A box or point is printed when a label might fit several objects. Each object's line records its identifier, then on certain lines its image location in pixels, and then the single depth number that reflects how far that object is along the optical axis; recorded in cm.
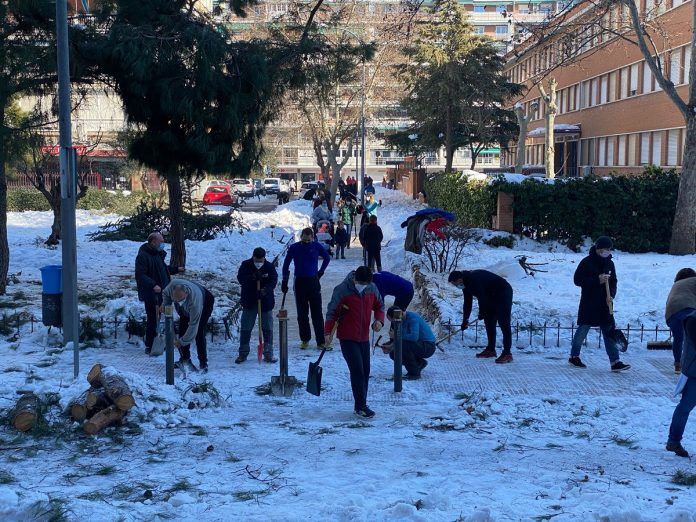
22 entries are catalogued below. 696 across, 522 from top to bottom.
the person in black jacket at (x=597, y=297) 1000
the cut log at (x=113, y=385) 740
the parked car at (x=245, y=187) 6097
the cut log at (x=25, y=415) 716
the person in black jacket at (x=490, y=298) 1066
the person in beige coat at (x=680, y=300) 881
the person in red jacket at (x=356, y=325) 811
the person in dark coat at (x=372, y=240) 1925
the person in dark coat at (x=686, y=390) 670
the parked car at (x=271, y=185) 6650
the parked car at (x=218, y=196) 4471
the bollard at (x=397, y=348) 905
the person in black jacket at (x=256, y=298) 1080
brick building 3466
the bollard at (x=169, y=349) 879
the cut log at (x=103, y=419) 718
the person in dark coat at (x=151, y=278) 1080
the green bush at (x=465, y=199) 2339
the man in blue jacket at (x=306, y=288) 1184
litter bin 1035
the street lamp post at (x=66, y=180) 895
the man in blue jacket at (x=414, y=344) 974
